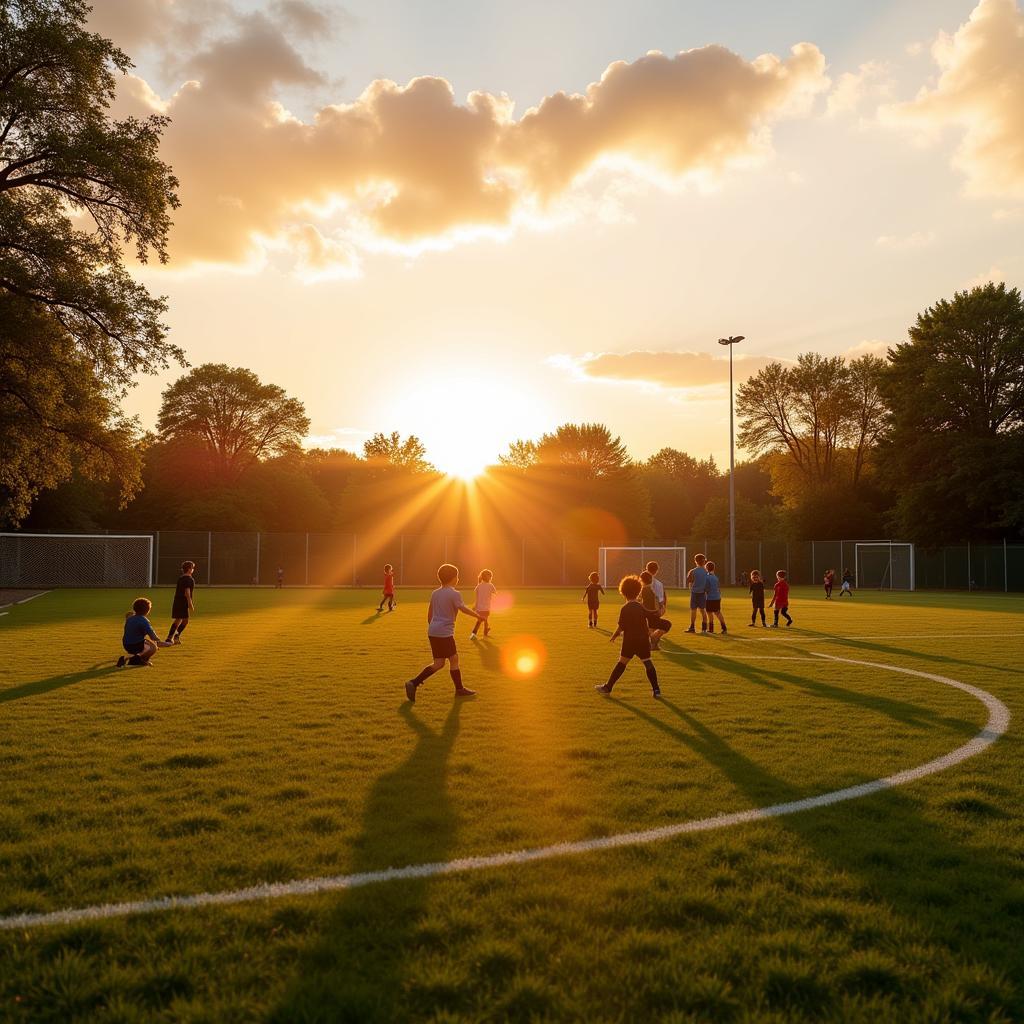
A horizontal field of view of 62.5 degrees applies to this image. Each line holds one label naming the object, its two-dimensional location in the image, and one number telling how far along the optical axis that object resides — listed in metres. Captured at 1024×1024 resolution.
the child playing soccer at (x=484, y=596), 19.62
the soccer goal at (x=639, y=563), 53.94
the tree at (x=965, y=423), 51.41
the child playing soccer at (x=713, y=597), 20.16
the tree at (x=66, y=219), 24.50
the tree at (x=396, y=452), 89.86
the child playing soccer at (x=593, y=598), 21.95
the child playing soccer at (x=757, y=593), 21.89
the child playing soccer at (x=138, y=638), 13.69
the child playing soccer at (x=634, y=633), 10.74
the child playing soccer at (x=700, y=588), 20.28
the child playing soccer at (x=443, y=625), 10.41
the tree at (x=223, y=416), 68.94
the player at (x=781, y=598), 22.53
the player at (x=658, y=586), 16.46
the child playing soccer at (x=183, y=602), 17.00
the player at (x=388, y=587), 28.30
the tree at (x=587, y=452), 80.69
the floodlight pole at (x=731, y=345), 48.03
